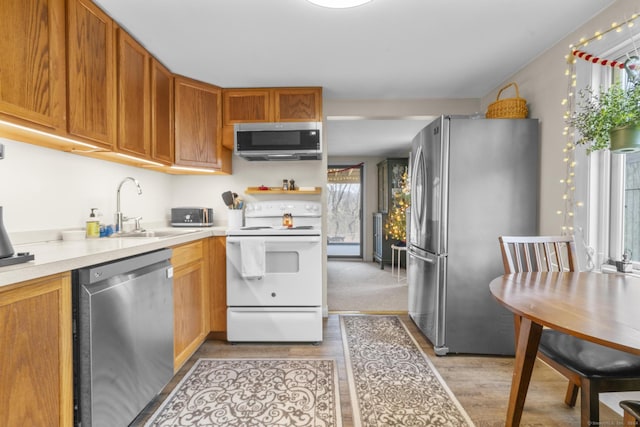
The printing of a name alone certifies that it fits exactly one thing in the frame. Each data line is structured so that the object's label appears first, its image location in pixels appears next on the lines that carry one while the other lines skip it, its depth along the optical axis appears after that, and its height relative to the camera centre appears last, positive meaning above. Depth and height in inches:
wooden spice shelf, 125.9 +6.6
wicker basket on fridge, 97.0 +30.5
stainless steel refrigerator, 95.1 -1.9
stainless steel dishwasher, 50.4 -23.7
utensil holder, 118.5 -3.9
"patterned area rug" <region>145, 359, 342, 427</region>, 68.3 -44.8
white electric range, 104.1 -27.0
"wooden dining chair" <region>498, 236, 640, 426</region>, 49.3 -24.9
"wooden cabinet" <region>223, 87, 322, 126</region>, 118.9 +38.2
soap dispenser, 80.5 -5.1
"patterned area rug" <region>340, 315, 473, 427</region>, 68.6 -44.5
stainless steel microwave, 115.3 +25.0
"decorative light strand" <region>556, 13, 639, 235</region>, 83.6 +14.2
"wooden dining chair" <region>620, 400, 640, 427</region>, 34.2 -22.0
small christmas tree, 217.9 -5.7
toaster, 120.9 -3.6
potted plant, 53.0 +15.1
